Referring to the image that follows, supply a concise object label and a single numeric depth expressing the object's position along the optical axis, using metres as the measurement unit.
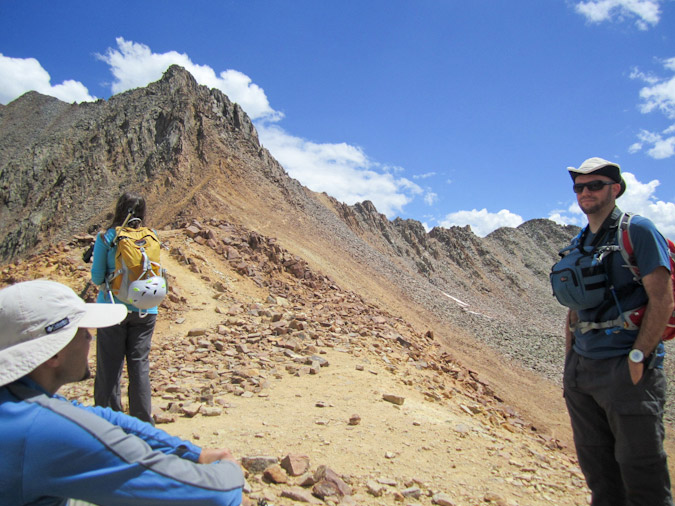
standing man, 2.60
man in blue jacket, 1.40
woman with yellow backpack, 3.95
